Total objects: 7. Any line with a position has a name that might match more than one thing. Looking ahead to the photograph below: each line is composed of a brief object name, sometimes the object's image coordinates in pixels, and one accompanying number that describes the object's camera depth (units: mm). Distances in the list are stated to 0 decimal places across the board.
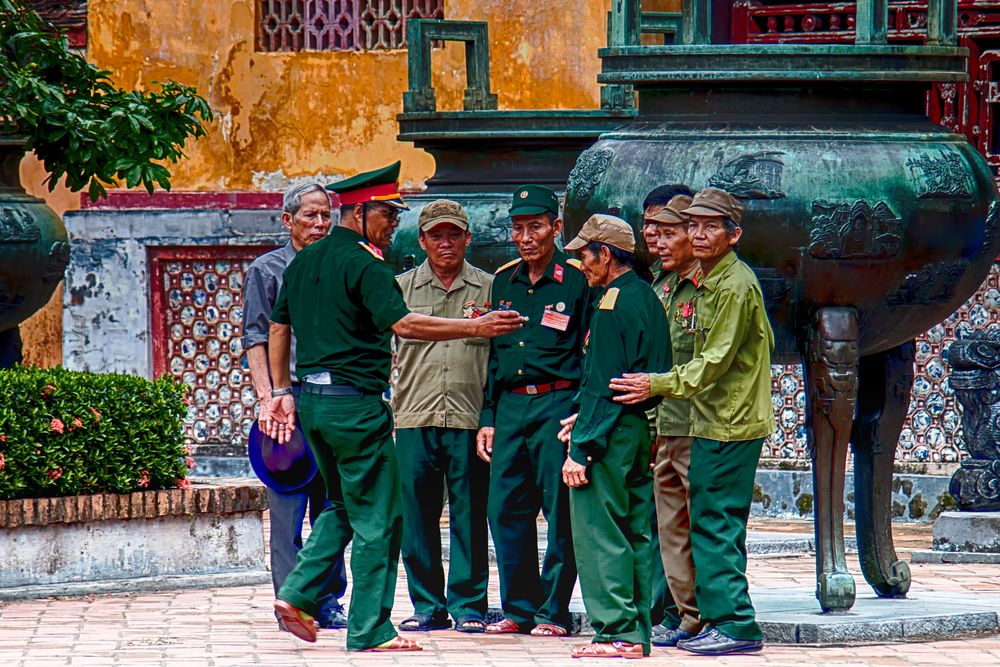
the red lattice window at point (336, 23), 31854
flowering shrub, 20095
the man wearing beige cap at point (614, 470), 16186
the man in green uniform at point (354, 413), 16718
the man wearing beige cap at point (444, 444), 18285
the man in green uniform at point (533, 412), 17752
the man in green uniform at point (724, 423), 16429
